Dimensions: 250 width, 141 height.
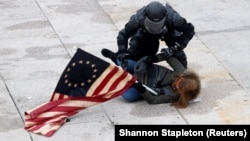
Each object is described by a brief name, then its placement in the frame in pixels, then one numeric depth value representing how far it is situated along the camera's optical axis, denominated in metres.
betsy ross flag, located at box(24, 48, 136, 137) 17.30
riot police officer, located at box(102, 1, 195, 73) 17.42
